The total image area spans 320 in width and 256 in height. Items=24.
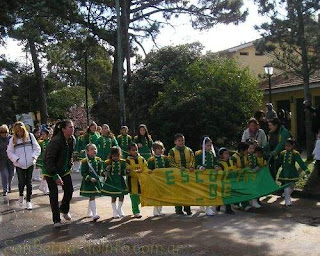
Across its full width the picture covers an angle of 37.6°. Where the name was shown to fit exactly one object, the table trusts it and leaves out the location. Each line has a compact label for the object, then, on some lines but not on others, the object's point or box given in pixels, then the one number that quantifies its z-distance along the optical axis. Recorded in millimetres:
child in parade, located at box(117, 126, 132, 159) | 13711
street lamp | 19877
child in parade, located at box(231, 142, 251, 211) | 9134
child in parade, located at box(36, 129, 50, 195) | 12852
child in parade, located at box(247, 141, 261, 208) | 9263
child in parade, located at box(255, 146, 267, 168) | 9547
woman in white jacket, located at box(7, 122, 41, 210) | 9484
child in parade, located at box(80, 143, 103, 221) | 8398
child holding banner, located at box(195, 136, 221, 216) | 8969
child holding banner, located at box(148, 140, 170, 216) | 8922
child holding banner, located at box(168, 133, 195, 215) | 8812
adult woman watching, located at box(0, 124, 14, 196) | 11047
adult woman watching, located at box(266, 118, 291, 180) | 9805
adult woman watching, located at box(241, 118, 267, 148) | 10359
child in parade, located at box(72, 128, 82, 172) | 14855
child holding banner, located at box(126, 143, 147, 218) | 8584
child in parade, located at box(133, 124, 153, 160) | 13407
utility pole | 18750
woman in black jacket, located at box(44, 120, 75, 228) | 7665
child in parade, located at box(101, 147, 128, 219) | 8539
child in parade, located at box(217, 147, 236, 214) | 9109
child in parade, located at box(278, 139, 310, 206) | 9703
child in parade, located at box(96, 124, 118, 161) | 13148
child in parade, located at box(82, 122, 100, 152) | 13898
